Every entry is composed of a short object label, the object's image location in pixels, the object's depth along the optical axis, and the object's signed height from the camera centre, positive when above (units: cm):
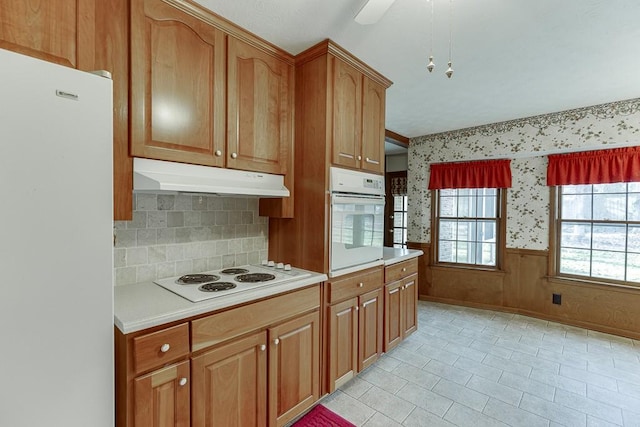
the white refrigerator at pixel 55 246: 87 -13
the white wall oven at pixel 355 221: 204 -8
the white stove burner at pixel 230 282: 146 -43
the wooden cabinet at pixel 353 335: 202 -97
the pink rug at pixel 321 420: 180 -135
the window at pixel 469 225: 401 -21
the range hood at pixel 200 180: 140 +17
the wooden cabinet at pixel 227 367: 116 -77
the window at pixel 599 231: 320 -23
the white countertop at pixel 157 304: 116 -44
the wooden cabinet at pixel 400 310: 260 -97
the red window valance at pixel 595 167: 306 +51
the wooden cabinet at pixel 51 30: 104 +69
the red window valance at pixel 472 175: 382 +51
